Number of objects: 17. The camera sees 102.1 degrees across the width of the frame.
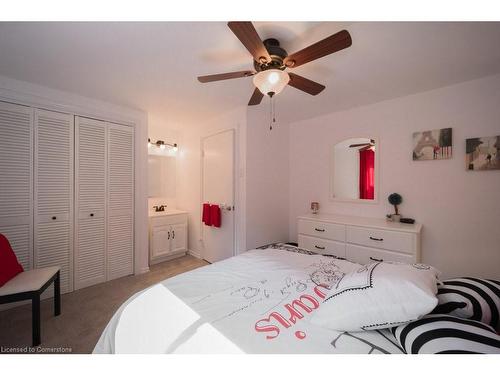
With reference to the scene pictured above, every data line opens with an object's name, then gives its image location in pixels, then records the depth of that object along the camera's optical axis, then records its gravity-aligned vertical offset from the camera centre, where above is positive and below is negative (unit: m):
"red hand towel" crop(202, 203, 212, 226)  3.04 -0.42
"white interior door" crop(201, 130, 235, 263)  2.84 -0.02
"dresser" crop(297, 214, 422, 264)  1.91 -0.54
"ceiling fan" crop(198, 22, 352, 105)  1.06 +0.79
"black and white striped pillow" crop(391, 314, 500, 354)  0.60 -0.47
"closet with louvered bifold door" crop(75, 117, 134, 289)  2.34 -0.18
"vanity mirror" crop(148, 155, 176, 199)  3.55 +0.19
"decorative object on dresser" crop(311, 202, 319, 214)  2.87 -0.28
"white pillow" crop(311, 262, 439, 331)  0.73 -0.44
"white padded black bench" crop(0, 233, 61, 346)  1.48 -0.76
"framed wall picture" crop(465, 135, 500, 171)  1.82 +0.32
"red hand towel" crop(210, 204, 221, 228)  2.94 -0.43
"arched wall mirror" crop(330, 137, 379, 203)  2.54 +0.23
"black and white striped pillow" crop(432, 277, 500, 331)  0.78 -0.45
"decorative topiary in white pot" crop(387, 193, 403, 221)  2.30 -0.17
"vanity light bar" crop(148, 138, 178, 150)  3.46 +0.75
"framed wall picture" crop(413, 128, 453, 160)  2.04 +0.45
